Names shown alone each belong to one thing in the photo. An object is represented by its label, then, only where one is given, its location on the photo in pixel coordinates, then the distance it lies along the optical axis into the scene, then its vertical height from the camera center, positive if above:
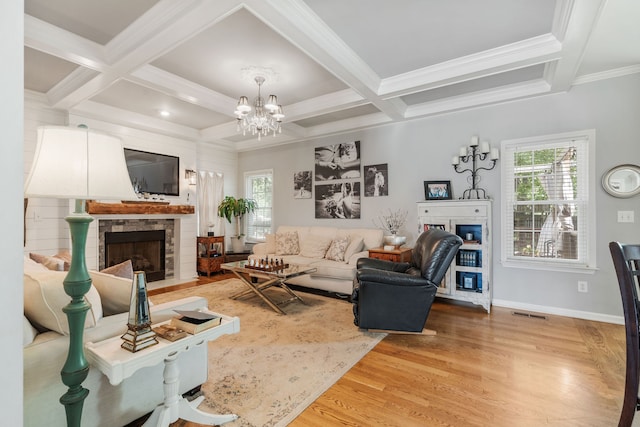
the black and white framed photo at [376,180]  4.86 +0.58
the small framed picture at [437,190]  4.22 +0.36
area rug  1.90 -1.20
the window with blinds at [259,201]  6.48 +0.30
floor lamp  1.19 +0.12
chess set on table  3.78 -0.65
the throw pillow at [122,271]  2.16 -0.41
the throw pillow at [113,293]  1.67 -0.44
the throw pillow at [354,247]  4.55 -0.49
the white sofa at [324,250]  4.26 -0.59
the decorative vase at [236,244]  6.43 -0.63
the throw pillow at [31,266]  1.73 -0.32
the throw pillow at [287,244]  5.26 -0.52
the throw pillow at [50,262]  2.24 -0.37
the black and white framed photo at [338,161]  5.18 +0.97
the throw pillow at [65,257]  2.33 -0.36
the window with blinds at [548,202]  3.46 +0.17
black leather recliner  2.83 -0.74
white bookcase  3.70 -0.42
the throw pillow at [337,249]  4.59 -0.53
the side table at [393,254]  4.07 -0.54
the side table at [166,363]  1.25 -0.65
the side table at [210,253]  5.79 -0.77
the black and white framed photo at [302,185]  5.78 +0.59
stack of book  1.53 -0.57
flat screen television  4.98 +0.75
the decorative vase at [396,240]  4.34 -0.36
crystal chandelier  3.32 +1.18
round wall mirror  3.19 +0.38
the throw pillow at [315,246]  4.92 -0.52
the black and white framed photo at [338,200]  5.20 +0.26
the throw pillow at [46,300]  1.34 -0.39
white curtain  6.13 +0.29
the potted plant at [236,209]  6.32 +0.12
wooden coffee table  3.62 -0.75
